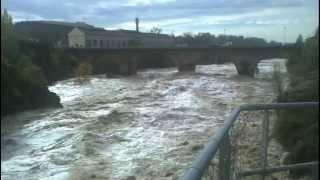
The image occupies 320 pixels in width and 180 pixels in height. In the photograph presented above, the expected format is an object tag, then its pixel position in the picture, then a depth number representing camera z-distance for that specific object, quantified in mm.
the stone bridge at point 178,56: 34502
